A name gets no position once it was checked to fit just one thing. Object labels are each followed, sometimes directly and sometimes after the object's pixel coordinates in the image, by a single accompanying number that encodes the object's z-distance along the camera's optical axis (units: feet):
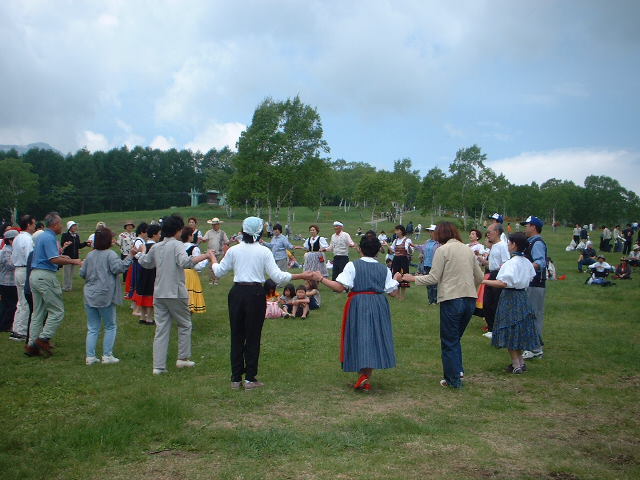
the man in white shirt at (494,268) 32.68
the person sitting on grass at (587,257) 74.22
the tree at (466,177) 183.21
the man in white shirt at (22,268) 27.68
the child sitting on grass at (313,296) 41.88
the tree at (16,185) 239.30
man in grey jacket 23.20
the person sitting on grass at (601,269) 62.69
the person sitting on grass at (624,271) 65.36
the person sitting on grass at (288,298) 39.72
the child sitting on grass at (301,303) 38.93
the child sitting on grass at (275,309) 38.88
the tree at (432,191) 188.44
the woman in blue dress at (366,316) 20.95
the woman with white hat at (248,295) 21.22
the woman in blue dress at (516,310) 23.68
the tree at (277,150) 157.07
